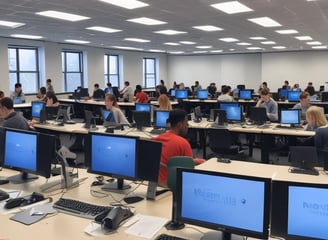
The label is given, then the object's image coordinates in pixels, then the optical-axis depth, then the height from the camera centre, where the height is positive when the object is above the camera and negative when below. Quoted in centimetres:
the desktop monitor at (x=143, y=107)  769 -49
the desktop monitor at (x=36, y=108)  793 -53
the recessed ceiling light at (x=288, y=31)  1110 +171
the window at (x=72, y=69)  1561 +68
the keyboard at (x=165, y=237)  206 -89
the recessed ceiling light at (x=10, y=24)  916 +161
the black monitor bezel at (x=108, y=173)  276 -65
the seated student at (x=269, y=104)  765 -42
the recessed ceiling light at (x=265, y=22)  872 +163
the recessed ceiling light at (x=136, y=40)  1330 +172
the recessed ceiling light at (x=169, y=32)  1082 +164
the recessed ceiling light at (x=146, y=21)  846 +157
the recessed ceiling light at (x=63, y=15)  763 +155
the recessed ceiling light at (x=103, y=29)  1000 +162
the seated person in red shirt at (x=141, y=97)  1083 -39
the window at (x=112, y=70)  1820 +78
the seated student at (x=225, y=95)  975 -29
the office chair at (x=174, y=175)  218 -59
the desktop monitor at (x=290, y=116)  662 -59
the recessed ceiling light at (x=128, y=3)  651 +153
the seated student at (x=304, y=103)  716 -38
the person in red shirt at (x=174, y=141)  296 -51
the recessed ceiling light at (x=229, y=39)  1345 +174
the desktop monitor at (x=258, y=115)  702 -61
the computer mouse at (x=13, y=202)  258 -87
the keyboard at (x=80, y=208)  243 -88
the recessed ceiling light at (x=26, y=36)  1219 +171
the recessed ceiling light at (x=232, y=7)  686 +157
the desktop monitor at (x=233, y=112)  732 -57
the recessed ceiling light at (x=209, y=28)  988 +163
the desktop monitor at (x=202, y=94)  1328 -35
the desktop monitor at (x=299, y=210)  178 -64
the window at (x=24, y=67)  1330 +66
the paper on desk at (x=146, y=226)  216 -90
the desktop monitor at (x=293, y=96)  1203 -39
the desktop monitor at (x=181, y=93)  1363 -35
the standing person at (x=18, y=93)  1150 -28
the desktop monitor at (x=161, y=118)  660 -63
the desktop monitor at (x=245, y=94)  1273 -34
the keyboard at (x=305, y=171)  364 -90
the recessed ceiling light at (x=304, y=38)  1331 +180
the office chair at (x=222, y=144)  593 -101
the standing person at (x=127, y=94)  1277 -35
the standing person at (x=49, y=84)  1289 +2
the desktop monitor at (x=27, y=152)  293 -59
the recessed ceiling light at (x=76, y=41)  1383 +174
